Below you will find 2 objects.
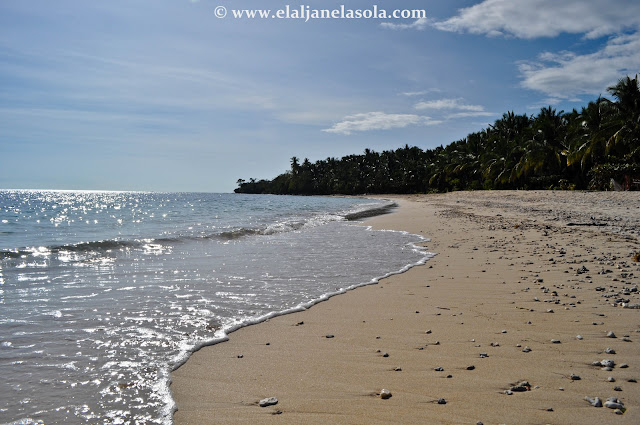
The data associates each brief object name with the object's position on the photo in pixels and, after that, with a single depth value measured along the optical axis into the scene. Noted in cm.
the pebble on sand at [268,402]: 315
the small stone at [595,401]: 292
